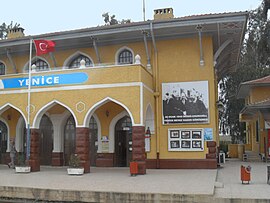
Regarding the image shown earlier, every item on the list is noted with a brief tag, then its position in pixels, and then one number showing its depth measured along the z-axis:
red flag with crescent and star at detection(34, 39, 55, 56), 16.31
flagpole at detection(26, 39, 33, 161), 15.66
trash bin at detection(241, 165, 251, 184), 11.72
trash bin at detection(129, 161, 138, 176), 13.73
